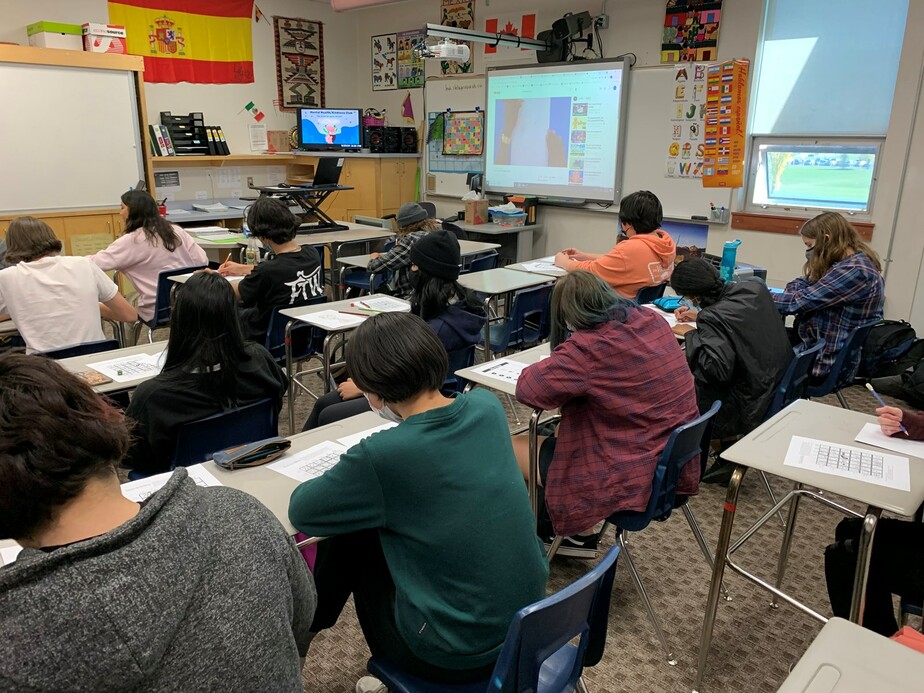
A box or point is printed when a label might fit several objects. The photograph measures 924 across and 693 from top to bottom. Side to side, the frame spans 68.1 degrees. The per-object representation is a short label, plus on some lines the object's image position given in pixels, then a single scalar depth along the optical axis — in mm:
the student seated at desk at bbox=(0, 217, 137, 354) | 2967
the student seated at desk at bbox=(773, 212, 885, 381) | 3346
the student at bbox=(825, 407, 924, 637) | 1744
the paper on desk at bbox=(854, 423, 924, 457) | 1915
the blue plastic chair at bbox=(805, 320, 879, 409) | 3268
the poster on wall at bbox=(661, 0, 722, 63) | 5461
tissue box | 6617
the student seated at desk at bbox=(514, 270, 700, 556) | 1982
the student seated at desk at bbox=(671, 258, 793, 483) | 2658
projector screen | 6195
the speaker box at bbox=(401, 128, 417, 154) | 7824
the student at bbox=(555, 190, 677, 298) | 3861
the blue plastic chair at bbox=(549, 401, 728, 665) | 2012
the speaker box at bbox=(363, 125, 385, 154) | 7578
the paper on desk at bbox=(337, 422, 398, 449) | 1931
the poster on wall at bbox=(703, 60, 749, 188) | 5324
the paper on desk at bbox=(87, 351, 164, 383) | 2426
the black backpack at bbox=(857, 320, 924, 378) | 4535
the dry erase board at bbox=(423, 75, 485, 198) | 7277
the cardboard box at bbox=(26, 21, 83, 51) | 5758
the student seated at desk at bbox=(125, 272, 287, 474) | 1984
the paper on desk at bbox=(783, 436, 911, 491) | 1745
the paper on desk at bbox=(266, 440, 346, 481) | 1743
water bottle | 4098
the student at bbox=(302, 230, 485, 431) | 3021
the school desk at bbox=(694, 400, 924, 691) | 1663
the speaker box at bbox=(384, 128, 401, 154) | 7684
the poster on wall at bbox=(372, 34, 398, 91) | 7996
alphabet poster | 5605
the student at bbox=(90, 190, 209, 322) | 4043
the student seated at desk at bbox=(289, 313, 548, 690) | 1261
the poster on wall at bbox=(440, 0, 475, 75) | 7145
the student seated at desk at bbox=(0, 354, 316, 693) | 750
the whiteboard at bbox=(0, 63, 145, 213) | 5672
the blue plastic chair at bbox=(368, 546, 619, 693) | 1122
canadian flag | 6711
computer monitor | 6938
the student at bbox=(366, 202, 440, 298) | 4070
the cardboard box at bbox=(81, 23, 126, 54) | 5910
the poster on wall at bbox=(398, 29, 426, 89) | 7719
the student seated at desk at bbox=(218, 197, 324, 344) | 3508
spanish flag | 6645
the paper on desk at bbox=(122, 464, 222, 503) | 1599
